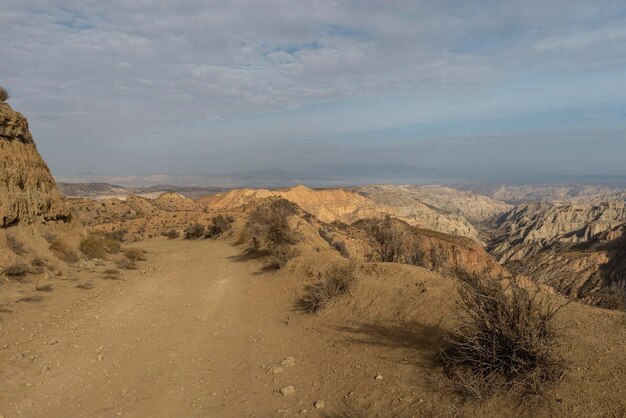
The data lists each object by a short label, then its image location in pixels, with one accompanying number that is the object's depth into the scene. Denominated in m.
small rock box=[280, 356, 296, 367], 7.03
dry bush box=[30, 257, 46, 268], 12.51
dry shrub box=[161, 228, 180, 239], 31.52
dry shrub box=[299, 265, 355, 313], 9.70
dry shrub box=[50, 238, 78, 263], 14.50
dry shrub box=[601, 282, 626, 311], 8.64
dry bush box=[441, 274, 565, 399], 4.86
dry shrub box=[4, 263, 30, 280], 11.12
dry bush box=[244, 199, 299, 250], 16.98
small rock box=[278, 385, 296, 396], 6.02
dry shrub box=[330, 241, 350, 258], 21.86
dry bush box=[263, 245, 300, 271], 14.07
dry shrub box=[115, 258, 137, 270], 15.67
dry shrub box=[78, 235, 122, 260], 16.27
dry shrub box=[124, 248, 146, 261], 17.55
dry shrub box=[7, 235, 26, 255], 12.70
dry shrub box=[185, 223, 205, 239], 29.97
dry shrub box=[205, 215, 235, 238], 29.08
